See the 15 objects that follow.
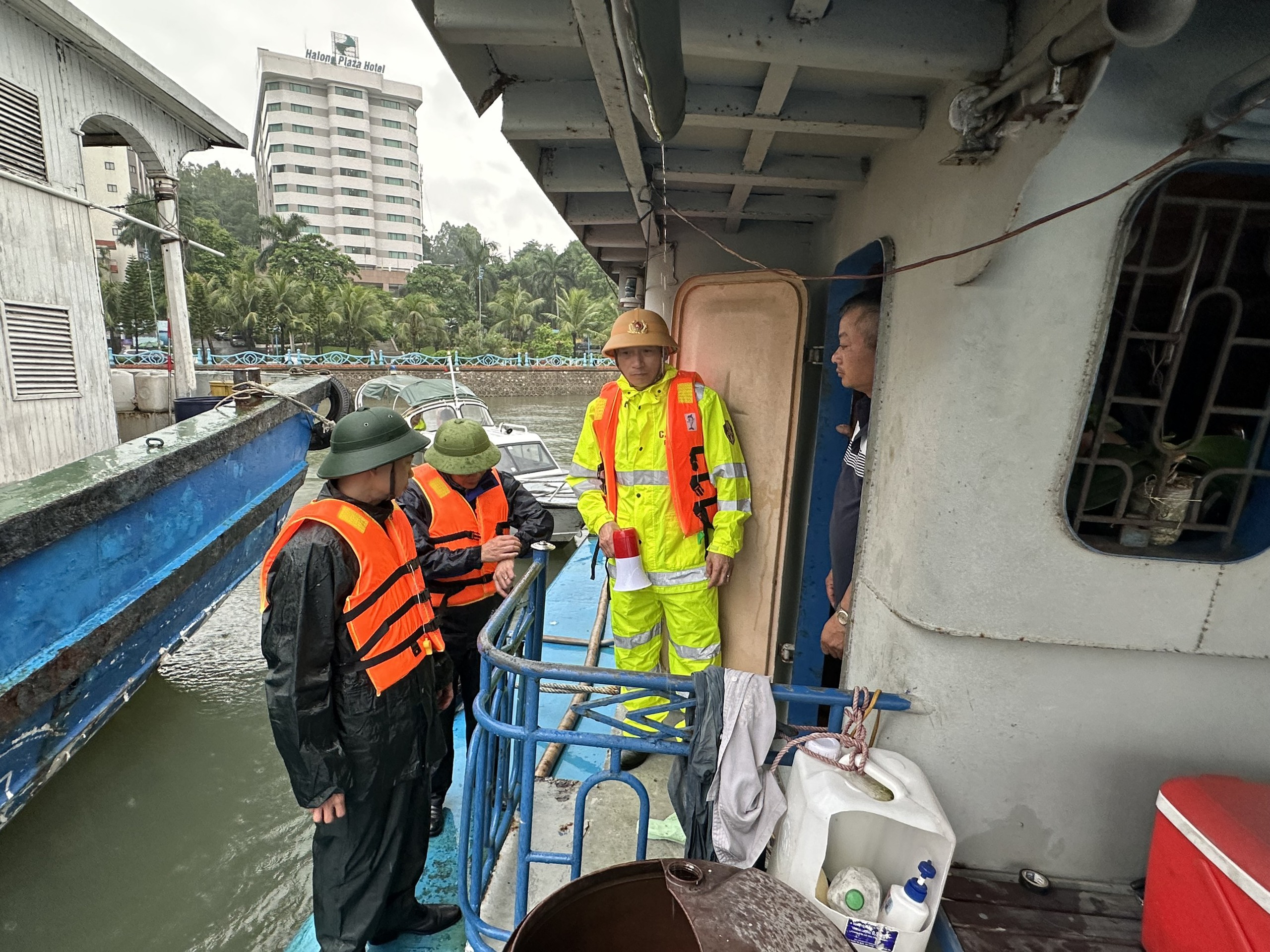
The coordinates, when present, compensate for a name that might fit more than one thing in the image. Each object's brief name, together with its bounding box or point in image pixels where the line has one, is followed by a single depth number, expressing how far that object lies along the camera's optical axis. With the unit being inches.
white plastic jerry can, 63.7
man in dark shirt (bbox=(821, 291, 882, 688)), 98.5
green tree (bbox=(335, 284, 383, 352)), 1395.2
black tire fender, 276.4
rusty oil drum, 54.2
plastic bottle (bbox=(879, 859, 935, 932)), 62.4
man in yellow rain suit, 119.1
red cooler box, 54.3
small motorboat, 362.6
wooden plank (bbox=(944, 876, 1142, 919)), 75.8
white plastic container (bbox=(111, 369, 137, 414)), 325.4
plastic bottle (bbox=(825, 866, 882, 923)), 64.2
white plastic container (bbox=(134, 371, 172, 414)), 330.0
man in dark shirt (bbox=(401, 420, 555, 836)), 112.2
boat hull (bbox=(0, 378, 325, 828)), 111.2
